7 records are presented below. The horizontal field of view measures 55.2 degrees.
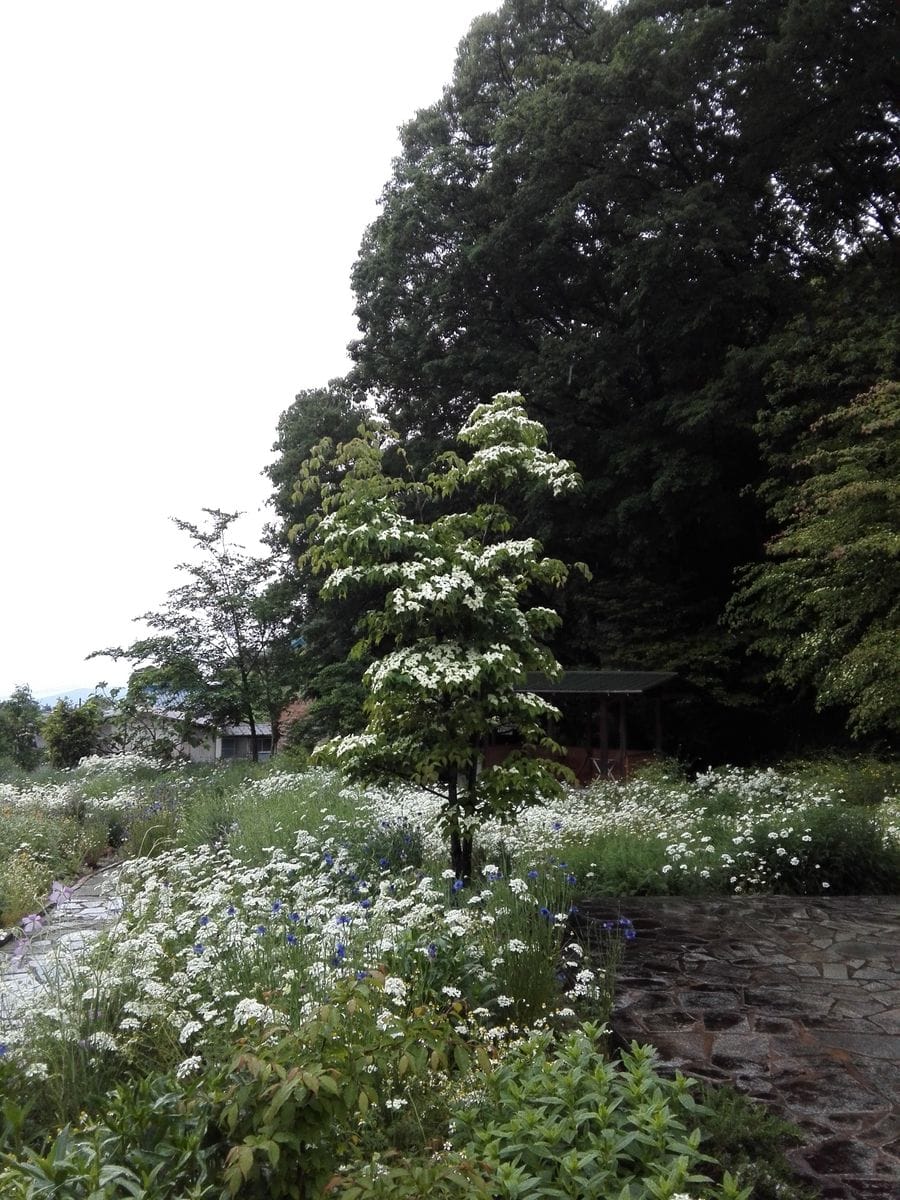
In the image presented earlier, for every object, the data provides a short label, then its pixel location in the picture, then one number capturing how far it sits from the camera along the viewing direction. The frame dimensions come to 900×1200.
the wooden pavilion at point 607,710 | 13.82
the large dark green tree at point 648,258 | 14.63
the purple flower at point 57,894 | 3.65
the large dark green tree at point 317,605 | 16.47
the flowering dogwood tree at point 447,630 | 5.65
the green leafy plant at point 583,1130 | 2.11
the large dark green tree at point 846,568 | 9.94
